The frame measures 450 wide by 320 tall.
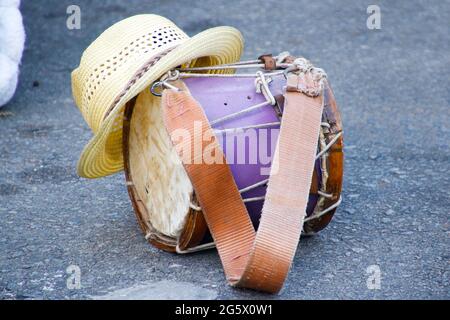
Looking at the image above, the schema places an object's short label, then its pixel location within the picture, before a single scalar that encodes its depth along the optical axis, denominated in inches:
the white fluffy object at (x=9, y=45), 122.2
